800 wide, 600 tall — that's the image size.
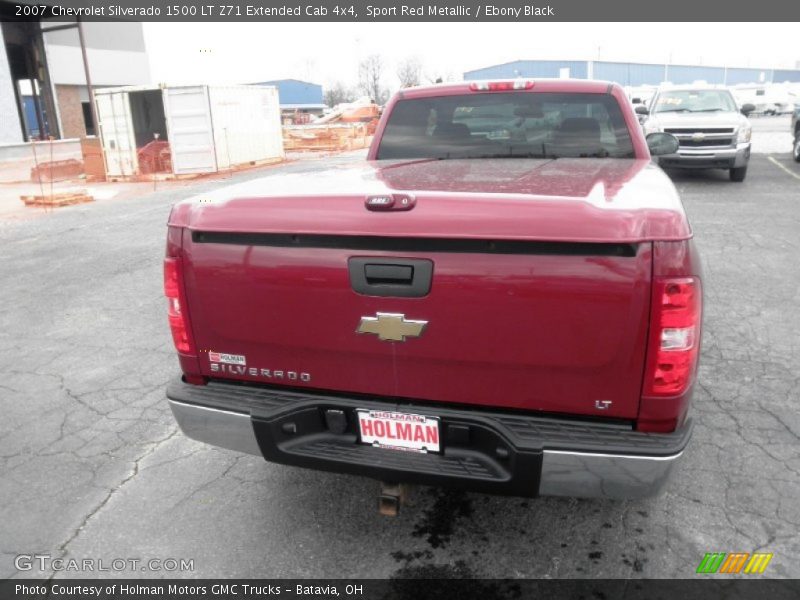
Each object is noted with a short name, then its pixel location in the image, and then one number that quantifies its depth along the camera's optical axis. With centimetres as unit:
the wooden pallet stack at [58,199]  1460
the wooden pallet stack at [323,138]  3098
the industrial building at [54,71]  2941
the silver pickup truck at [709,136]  1235
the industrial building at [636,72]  8125
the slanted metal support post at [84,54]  2729
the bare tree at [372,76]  8131
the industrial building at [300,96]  7912
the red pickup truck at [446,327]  205
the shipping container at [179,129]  1992
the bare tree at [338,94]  9581
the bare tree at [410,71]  8488
